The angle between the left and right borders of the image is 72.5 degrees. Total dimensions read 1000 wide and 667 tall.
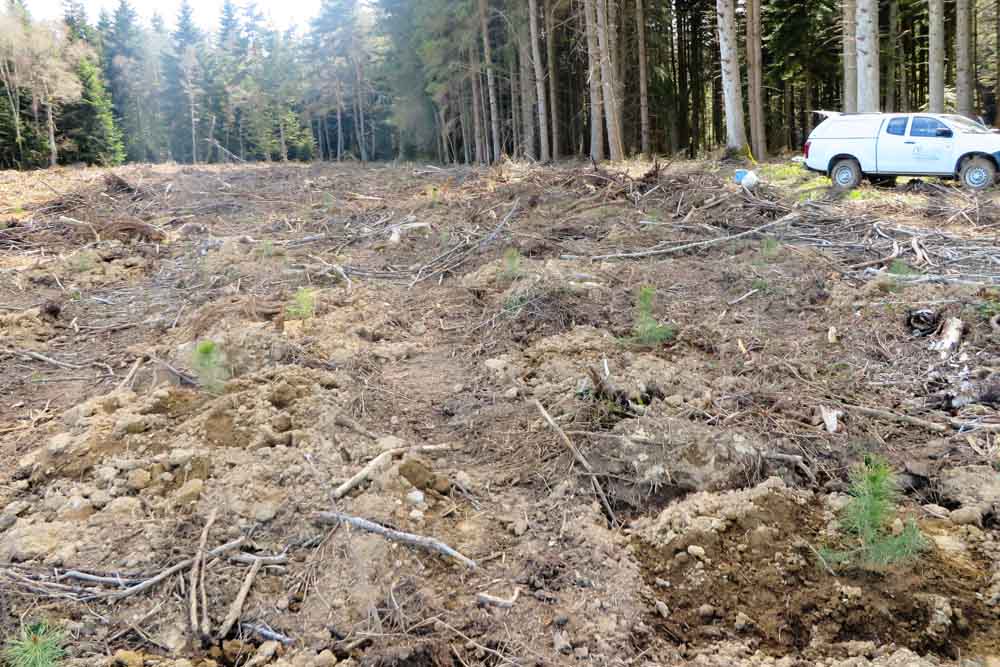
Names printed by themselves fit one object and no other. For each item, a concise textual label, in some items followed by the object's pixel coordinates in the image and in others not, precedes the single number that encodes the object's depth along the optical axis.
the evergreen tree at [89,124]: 48.38
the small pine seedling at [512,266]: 8.13
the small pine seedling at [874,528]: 3.35
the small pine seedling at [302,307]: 7.16
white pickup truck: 12.94
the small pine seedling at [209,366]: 5.00
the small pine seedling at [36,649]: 2.76
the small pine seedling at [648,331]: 6.08
